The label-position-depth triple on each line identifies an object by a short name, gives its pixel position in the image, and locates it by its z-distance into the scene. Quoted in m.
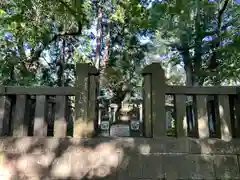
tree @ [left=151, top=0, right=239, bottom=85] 8.05
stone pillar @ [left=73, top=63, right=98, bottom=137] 2.70
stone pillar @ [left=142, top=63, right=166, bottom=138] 2.69
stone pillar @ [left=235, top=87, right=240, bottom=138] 2.79
